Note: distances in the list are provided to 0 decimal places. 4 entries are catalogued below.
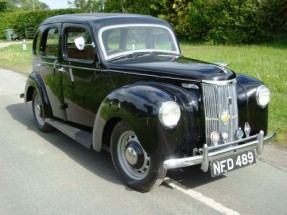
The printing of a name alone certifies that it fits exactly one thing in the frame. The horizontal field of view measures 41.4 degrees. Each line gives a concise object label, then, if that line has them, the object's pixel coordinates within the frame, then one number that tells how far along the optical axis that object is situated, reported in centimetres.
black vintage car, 386
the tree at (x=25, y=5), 4078
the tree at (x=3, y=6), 3851
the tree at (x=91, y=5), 3055
